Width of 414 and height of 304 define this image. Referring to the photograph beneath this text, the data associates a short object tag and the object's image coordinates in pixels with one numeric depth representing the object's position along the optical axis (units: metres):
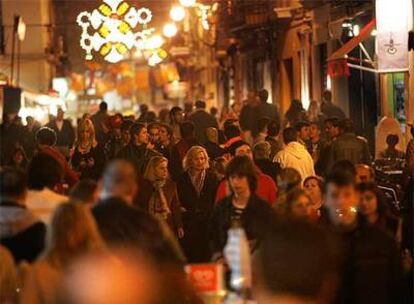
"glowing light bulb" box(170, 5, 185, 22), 42.00
